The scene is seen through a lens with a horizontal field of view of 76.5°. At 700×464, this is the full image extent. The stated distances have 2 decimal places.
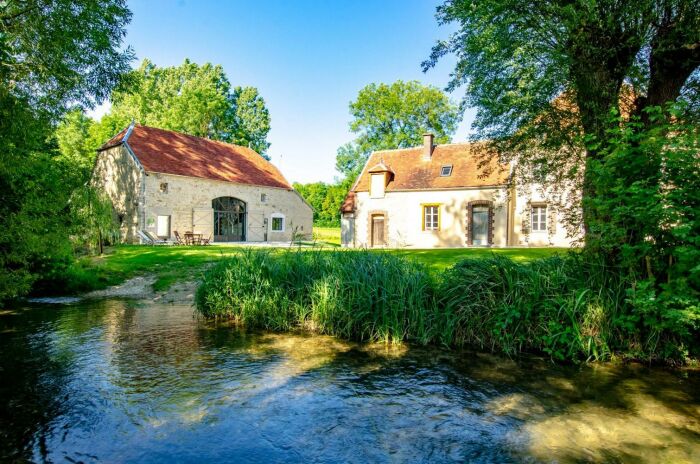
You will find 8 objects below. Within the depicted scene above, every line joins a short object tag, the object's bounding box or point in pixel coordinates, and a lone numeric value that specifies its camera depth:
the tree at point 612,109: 5.28
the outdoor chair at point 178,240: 23.72
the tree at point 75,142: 35.97
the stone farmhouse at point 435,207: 21.34
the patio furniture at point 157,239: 23.14
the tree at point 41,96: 6.91
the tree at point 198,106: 35.59
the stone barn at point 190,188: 23.61
